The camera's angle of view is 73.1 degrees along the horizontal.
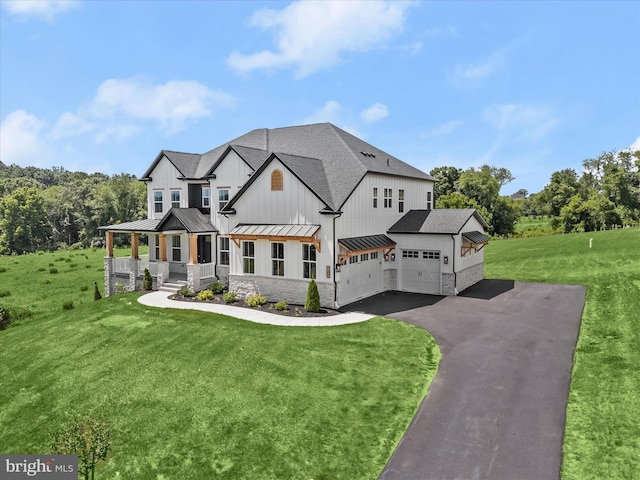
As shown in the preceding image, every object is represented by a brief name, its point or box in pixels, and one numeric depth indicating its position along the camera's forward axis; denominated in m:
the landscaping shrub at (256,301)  23.56
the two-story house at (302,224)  23.42
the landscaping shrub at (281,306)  22.39
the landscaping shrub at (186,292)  26.12
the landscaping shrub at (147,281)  28.91
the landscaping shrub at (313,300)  22.05
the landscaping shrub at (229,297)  24.44
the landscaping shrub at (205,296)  25.09
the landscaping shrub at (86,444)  9.55
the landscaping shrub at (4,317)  25.31
